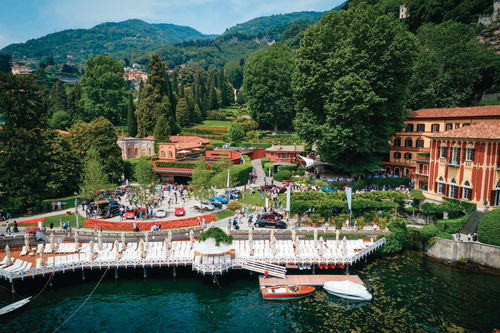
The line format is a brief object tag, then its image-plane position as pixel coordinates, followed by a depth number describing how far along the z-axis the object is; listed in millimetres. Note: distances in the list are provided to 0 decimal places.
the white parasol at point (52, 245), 32159
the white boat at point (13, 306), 25516
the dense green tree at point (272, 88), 86506
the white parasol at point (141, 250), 31297
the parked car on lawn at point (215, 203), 45344
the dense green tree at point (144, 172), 50688
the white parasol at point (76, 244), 32681
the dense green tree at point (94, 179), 44688
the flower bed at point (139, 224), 39031
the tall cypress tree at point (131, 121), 84788
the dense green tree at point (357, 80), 47531
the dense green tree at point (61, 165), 49000
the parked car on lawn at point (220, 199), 46644
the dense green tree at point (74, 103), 99562
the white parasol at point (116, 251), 31206
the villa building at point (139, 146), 74188
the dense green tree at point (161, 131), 72875
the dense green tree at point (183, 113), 96688
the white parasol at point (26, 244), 32055
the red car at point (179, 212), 42562
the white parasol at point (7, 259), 29469
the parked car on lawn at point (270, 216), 39469
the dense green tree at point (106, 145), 56531
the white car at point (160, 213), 42062
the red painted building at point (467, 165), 37438
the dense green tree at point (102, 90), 93438
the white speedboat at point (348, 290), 27516
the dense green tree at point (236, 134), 80181
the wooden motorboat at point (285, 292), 27797
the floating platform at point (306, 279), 29438
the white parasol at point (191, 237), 33394
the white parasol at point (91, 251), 30562
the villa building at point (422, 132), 47438
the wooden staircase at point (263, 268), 30172
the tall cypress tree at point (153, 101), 81688
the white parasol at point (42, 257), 29466
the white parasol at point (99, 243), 32503
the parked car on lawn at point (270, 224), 38531
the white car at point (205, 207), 44344
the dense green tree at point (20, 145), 43812
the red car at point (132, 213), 41375
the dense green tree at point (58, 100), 100062
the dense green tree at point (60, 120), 92062
